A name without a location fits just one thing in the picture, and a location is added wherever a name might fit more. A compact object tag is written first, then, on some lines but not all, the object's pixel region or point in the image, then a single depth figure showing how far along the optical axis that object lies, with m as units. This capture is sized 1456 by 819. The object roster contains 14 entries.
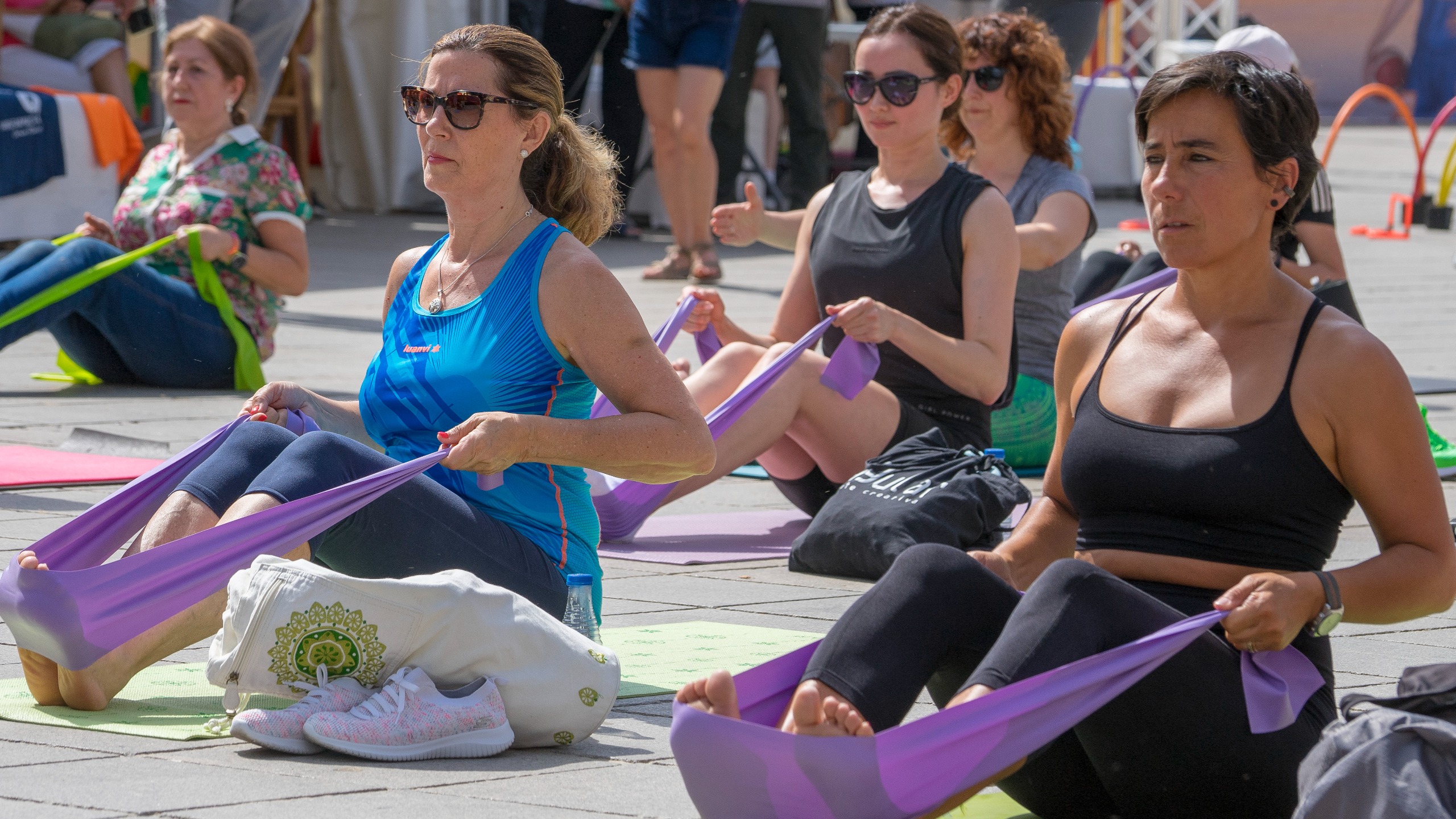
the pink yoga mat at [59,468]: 10.59
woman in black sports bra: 4.95
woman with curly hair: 11.57
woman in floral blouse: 13.19
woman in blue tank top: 6.27
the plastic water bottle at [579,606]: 6.79
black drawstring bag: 9.14
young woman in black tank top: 10.05
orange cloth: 19.84
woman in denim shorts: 19.09
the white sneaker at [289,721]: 5.76
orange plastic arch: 24.84
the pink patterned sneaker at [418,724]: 5.73
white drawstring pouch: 5.80
